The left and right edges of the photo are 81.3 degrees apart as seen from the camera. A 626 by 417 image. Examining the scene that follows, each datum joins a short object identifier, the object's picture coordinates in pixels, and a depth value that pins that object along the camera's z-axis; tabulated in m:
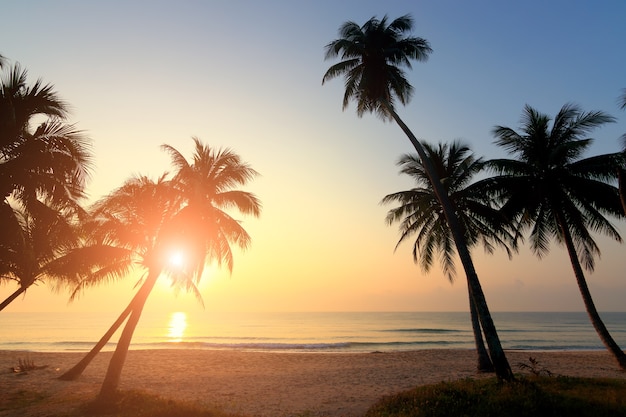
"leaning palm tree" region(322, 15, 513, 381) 16.33
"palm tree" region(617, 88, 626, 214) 12.55
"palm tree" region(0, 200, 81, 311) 10.95
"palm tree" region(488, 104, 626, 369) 17.44
